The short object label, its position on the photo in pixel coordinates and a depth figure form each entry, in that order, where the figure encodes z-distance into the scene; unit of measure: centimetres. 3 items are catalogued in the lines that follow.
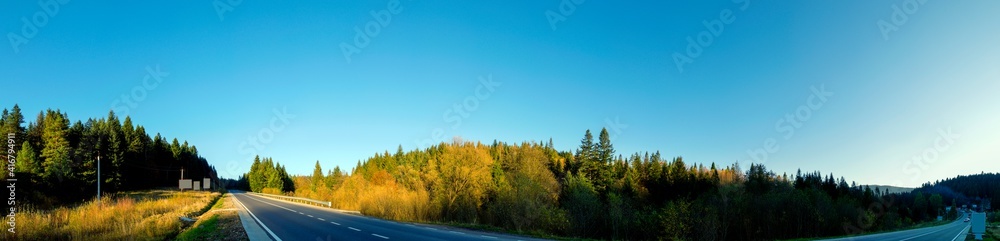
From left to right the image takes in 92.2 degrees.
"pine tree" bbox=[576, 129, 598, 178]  8125
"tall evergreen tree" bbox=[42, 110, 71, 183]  5654
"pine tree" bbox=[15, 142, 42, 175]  5178
